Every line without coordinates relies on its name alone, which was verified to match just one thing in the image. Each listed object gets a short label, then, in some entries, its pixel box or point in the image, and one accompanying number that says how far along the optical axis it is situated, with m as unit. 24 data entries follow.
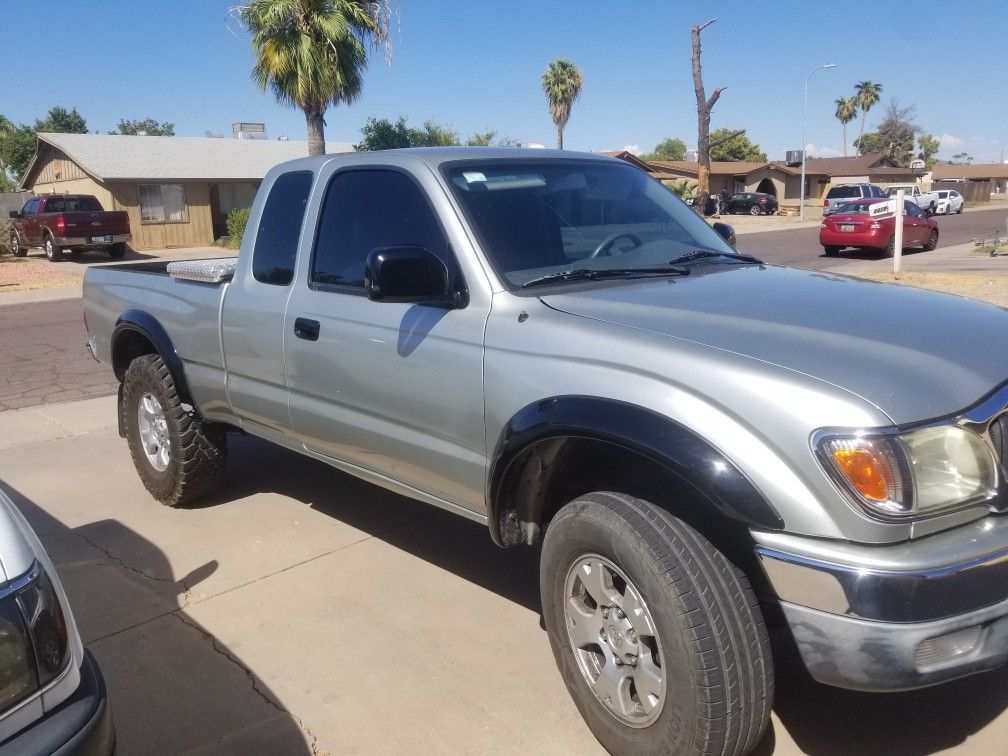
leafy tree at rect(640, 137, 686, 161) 99.25
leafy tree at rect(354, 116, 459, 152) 39.19
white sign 21.61
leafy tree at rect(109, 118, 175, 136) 86.69
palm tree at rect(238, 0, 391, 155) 22.11
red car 21.62
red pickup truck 24.69
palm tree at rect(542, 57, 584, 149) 53.53
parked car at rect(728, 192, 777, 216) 49.66
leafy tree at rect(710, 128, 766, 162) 79.94
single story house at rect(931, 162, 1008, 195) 91.62
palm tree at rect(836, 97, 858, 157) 95.31
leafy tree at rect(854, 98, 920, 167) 96.94
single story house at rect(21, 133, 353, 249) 29.62
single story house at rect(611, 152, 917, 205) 60.53
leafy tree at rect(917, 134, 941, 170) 124.56
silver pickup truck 2.36
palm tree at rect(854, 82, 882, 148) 93.44
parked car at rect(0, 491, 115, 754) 2.02
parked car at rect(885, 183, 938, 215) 41.81
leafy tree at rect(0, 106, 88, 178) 60.22
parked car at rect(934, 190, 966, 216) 48.97
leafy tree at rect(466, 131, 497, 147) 51.45
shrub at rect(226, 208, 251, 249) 27.28
